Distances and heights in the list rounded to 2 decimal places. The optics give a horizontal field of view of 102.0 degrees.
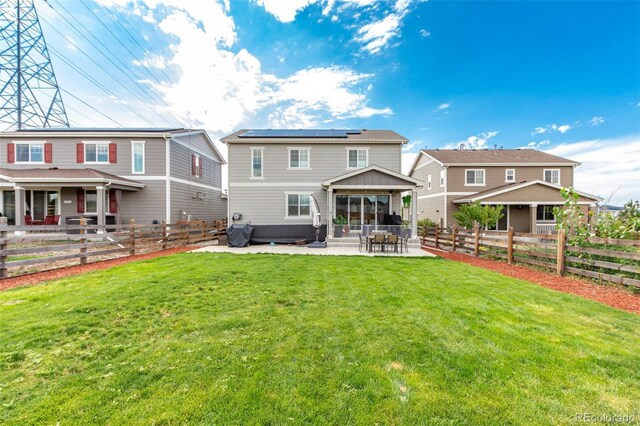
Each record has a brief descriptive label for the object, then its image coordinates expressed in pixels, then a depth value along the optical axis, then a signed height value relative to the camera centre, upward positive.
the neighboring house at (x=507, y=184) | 19.12 +2.03
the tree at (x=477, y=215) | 14.79 -0.33
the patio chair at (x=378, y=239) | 11.58 -1.30
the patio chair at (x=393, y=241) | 11.45 -1.38
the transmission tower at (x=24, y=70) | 24.94 +15.10
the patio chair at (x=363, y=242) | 12.22 -1.55
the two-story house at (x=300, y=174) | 15.54 +2.27
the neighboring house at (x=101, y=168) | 14.89 +2.66
